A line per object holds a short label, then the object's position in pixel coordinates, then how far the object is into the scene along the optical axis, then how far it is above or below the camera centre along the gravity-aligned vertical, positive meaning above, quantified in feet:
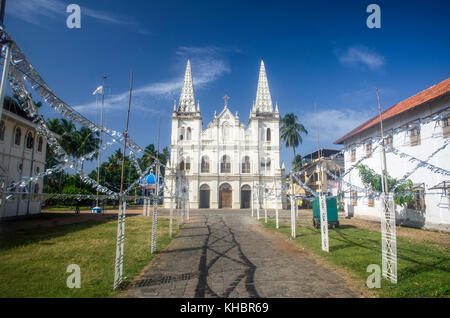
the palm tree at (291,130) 141.79 +33.43
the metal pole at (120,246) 18.94 -4.83
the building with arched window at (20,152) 58.03 +8.63
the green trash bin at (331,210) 53.88 -4.45
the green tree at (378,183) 54.39 +1.72
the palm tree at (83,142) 109.20 +19.46
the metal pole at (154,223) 31.37 -4.63
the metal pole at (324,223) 32.22 -4.57
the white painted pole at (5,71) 12.82 +5.93
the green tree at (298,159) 207.63 +25.34
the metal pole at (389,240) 21.16 -4.29
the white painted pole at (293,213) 42.34 -4.24
